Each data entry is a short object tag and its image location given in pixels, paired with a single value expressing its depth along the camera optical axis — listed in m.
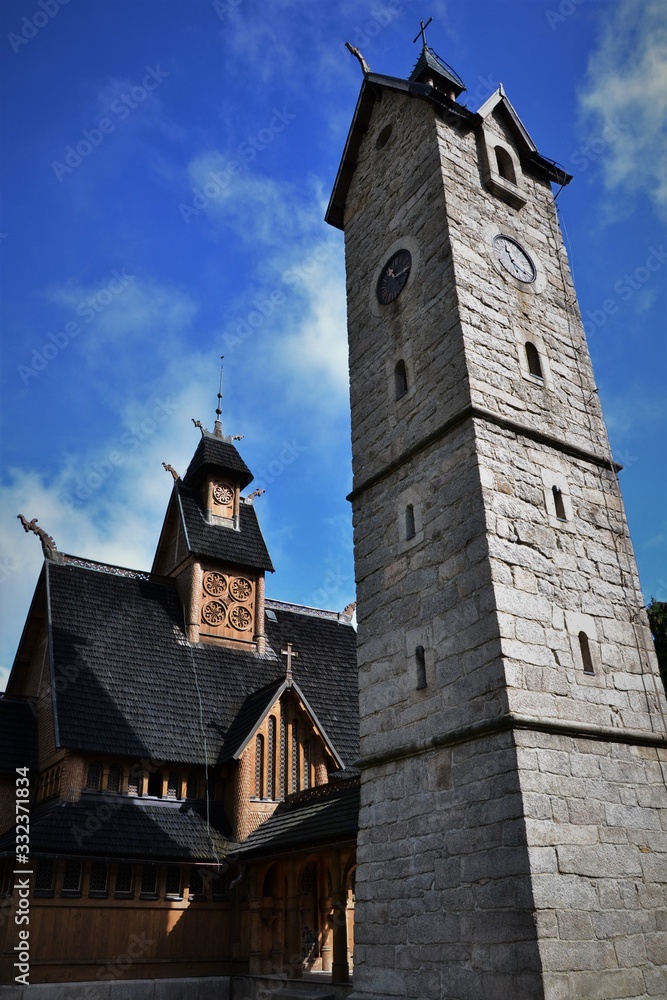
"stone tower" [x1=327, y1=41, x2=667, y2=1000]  8.13
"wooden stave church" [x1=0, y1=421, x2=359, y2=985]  15.32
